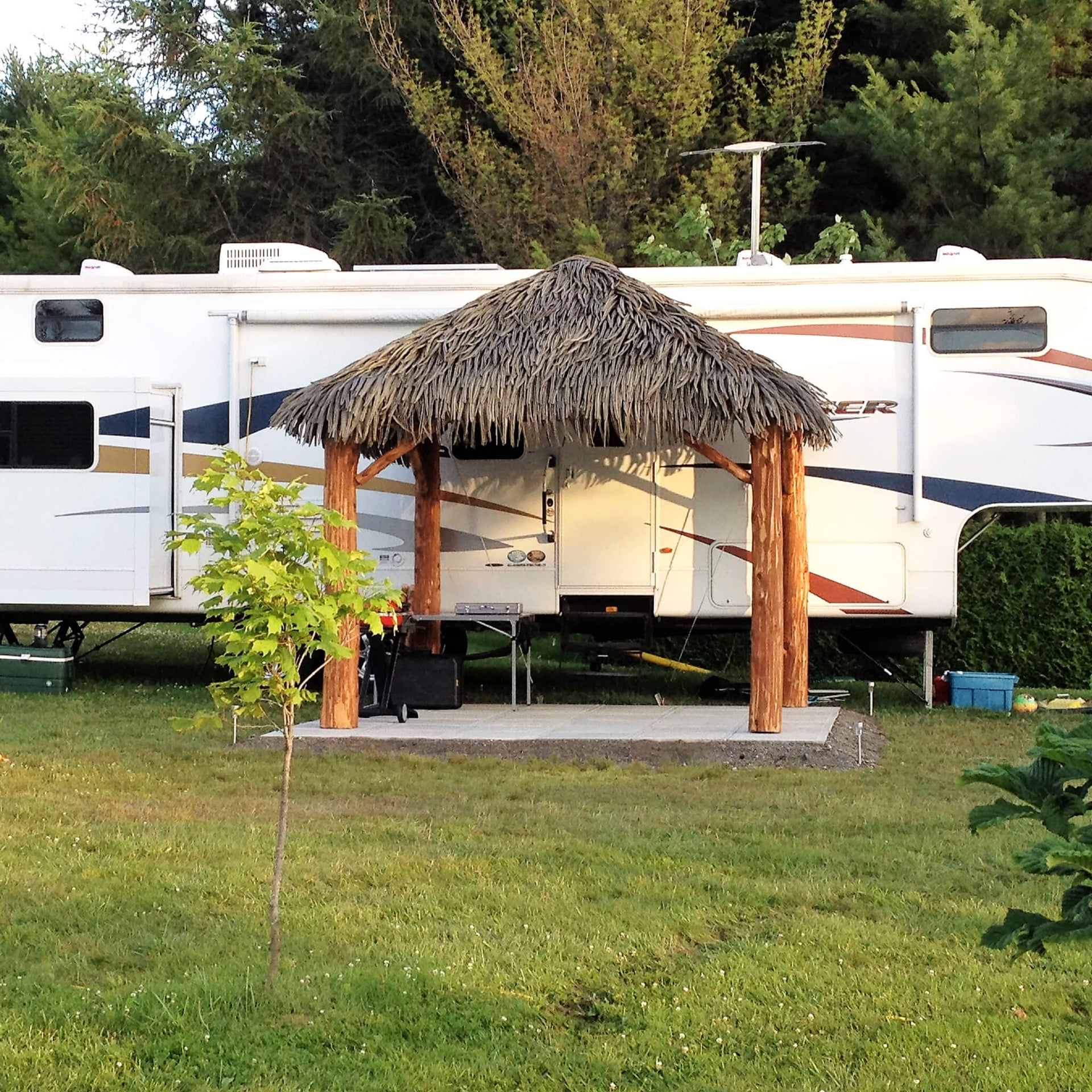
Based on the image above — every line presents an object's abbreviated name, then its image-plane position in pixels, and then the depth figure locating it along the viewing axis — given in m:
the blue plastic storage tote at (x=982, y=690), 12.18
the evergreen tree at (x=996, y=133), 16.19
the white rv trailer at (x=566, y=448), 11.56
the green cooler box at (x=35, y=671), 13.10
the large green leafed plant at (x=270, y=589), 4.77
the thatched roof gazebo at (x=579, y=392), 10.05
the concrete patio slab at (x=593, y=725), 10.12
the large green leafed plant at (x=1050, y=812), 2.97
